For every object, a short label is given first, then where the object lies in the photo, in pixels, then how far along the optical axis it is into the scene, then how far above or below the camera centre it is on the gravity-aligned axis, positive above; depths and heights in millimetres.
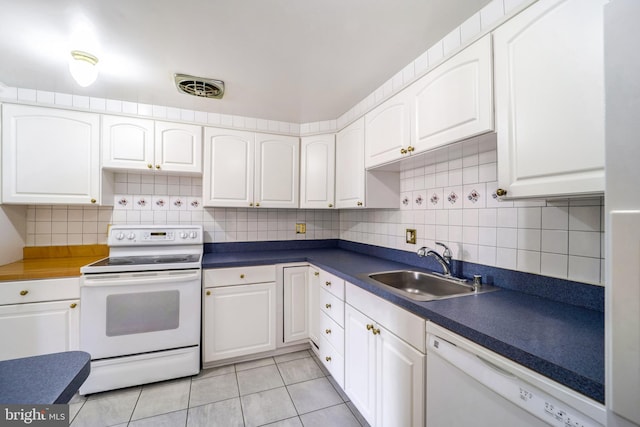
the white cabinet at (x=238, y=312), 2086 -808
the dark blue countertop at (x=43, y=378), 526 -365
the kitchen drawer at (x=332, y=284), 1787 -503
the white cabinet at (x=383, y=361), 1130 -731
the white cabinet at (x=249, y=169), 2359 +412
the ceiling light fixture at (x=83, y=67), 1486 +827
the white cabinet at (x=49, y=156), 1907 +421
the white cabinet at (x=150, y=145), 2115 +562
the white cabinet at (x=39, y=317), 1684 -692
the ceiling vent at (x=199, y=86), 1786 +904
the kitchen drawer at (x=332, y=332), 1783 -852
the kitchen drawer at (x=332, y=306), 1790 -664
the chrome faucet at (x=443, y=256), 1585 -247
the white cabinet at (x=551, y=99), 807 +401
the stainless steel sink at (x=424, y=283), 1479 -420
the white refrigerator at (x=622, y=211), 480 +11
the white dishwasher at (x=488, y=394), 653 -518
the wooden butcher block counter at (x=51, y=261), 1731 -388
